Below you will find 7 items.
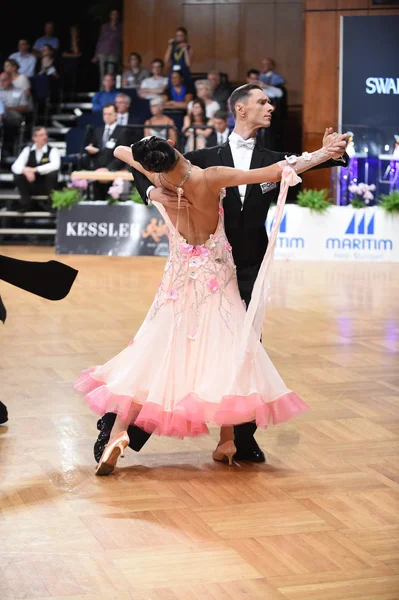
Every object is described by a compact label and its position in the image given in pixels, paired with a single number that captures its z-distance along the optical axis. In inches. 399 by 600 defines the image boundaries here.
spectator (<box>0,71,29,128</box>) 533.6
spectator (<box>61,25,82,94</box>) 598.2
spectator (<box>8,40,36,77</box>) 568.7
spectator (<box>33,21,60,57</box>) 597.0
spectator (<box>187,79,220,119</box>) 492.1
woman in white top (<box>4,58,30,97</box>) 539.2
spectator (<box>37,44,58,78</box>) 568.1
